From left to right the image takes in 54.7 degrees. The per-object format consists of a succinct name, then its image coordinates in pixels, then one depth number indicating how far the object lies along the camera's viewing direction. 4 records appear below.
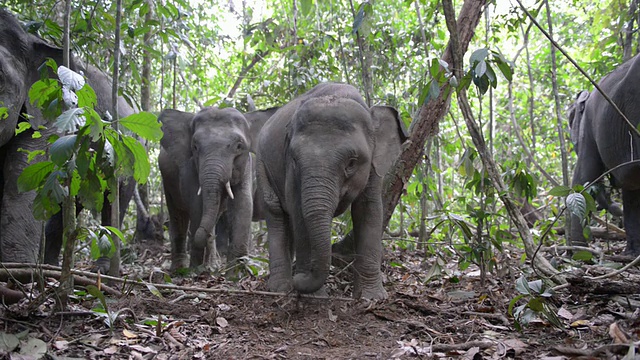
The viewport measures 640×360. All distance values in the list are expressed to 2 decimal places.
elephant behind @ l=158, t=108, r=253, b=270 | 7.28
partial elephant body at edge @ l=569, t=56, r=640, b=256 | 6.24
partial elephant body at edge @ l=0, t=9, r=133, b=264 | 4.62
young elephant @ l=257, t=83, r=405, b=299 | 4.42
